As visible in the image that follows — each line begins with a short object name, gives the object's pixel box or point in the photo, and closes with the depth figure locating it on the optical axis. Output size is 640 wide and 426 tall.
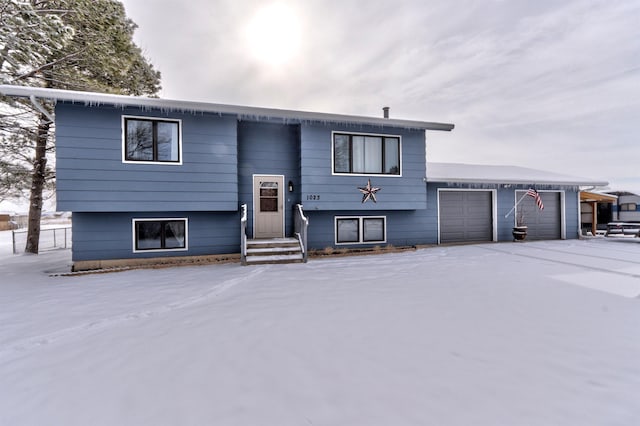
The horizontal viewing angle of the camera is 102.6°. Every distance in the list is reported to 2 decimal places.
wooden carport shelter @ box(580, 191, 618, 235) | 13.22
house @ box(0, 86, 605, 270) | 6.68
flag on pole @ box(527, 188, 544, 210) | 10.33
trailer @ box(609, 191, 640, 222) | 18.11
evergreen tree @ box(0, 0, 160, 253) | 6.39
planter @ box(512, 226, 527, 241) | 10.69
